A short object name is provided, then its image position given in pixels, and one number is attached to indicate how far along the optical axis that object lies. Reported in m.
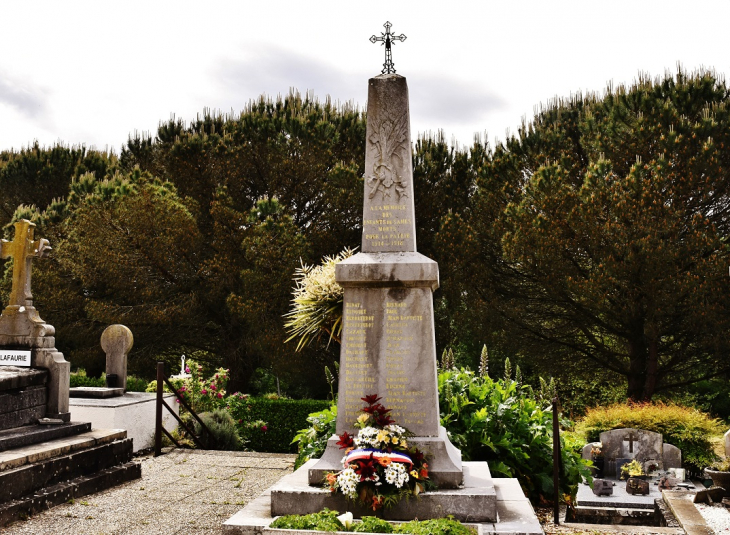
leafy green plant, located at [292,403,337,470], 6.79
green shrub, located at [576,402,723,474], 12.93
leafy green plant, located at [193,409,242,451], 11.21
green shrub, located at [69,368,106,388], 15.82
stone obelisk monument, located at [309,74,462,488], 5.53
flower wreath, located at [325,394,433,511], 4.98
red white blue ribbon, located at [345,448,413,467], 5.06
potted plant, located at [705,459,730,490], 7.62
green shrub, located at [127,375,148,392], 17.50
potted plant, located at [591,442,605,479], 12.48
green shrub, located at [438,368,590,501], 6.85
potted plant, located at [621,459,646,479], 11.57
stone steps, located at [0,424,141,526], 6.23
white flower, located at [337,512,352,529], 4.57
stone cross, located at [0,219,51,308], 8.19
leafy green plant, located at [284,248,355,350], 6.85
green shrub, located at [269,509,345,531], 4.54
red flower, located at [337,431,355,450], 5.37
